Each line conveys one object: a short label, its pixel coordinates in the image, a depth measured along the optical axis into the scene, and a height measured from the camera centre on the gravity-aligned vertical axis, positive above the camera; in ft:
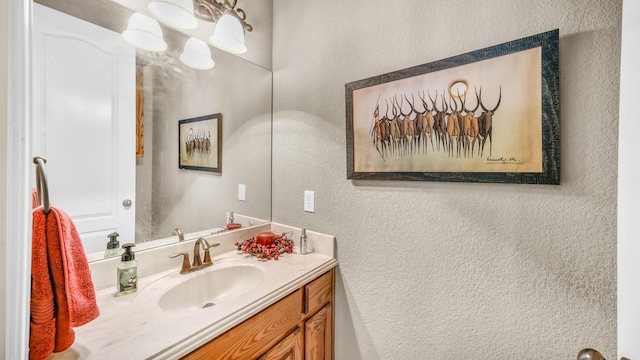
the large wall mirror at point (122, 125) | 2.96 +0.68
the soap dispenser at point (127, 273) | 3.14 -1.18
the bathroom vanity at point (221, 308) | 2.35 -1.45
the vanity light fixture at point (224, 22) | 4.24 +2.54
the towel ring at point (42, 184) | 1.80 -0.06
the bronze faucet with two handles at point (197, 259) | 3.85 -1.26
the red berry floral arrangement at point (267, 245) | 4.47 -1.23
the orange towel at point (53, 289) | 1.89 -0.85
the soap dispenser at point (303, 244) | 4.64 -1.18
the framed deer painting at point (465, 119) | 2.73 +0.74
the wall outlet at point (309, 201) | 4.75 -0.44
